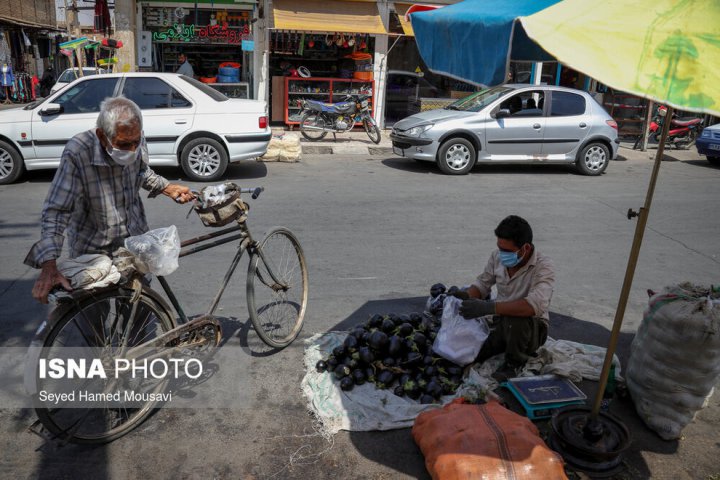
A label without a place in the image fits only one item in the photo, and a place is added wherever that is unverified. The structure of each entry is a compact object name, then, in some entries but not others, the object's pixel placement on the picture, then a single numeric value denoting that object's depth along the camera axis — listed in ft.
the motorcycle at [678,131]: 50.37
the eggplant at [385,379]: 12.25
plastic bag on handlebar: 11.90
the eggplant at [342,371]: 12.47
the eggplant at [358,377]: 12.36
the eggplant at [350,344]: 13.03
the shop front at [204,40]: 47.39
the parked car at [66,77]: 65.21
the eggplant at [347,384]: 12.16
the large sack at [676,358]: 10.75
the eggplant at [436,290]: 15.51
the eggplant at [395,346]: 12.66
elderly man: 9.78
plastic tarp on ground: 11.41
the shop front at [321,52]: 47.78
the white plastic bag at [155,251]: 10.44
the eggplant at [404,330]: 13.32
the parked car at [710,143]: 42.78
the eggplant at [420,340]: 13.10
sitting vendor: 12.41
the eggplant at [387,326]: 13.44
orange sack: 9.20
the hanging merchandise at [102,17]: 48.80
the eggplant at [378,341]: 12.70
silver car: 35.73
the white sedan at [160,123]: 29.40
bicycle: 9.96
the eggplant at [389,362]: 12.59
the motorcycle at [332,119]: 45.21
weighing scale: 11.57
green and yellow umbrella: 6.87
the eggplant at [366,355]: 12.59
